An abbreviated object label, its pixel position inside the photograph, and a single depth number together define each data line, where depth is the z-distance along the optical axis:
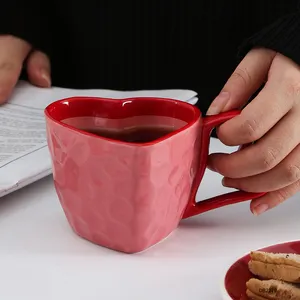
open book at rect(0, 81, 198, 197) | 1.00
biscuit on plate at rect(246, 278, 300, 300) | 0.82
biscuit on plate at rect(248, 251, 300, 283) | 0.83
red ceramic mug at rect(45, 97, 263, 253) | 0.88
